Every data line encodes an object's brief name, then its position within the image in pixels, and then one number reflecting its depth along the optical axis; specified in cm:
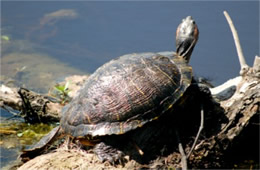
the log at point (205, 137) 582
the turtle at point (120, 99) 566
